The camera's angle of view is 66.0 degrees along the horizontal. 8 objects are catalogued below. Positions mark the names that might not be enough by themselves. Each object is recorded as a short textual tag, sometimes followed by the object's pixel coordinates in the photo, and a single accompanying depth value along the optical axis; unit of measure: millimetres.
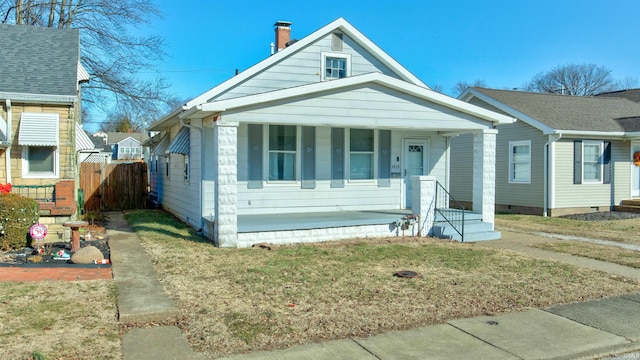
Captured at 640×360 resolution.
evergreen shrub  9016
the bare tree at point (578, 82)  54656
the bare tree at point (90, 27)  22438
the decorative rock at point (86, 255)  8219
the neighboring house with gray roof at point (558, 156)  16828
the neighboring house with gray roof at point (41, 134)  10039
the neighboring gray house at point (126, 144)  55312
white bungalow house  9984
